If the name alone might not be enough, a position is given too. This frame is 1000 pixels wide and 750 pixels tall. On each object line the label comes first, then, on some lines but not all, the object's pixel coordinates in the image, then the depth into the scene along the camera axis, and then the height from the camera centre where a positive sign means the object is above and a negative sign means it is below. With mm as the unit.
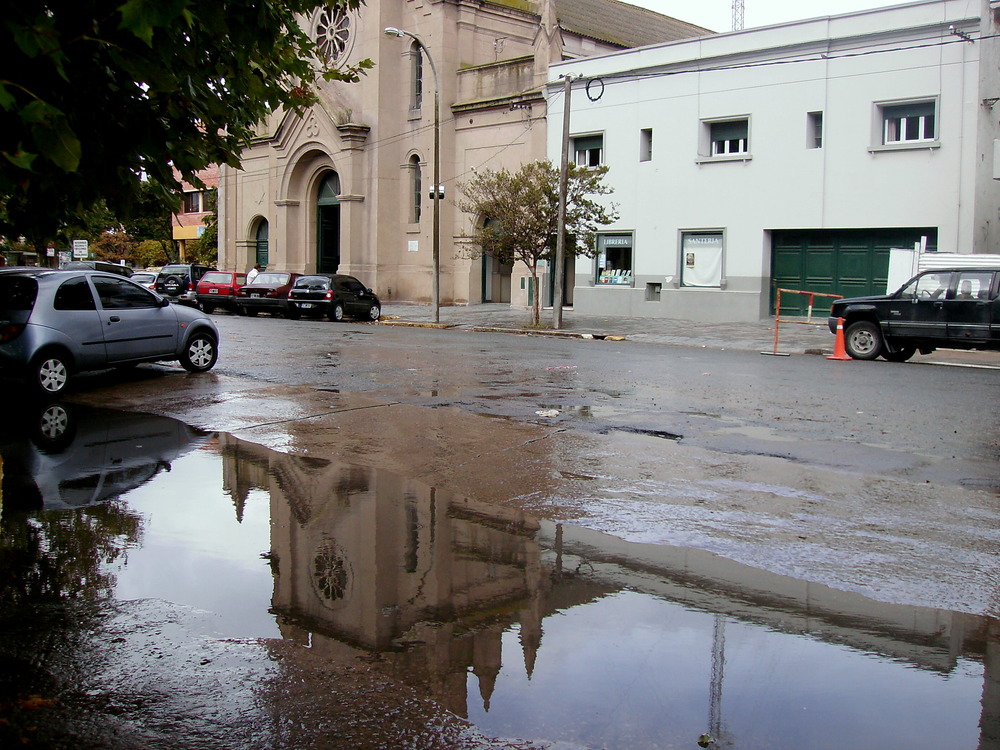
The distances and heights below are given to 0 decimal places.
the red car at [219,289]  34906 +148
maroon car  33375 +16
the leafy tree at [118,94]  3537 +910
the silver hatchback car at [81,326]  12508 -469
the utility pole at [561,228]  26734 +1866
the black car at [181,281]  37625 +507
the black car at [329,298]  32469 -131
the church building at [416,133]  37719 +6733
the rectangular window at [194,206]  76625 +6813
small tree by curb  27780 +2437
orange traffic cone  19812 -1001
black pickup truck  17828 -343
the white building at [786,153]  25484 +4150
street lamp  30719 +2073
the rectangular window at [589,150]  33688 +5017
